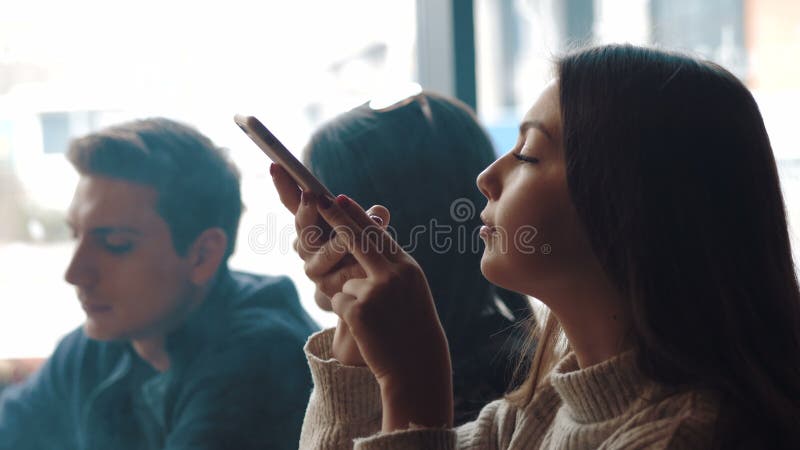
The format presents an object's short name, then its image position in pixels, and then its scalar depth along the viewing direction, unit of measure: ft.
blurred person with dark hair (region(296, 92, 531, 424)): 3.82
